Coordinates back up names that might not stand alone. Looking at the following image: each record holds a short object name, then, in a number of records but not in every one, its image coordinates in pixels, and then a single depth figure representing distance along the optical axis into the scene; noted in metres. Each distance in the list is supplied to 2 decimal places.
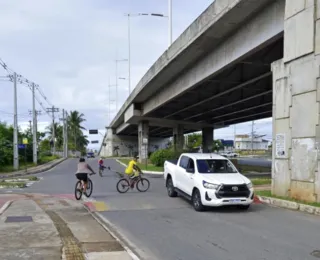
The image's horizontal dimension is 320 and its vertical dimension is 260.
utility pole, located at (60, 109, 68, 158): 60.47
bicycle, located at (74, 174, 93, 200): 10.70
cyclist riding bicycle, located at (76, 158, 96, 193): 10.74
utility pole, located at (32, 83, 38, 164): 34.46
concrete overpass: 9.09
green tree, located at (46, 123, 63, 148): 77.23
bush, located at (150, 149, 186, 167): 26.06
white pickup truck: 8.41
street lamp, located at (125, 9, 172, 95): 22.14
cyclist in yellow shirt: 12.53
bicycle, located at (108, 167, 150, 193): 12.55
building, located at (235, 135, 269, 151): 122.47
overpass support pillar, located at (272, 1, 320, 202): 8.92
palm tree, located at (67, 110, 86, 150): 74.78
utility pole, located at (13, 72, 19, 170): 26.70
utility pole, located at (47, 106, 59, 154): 63.69
